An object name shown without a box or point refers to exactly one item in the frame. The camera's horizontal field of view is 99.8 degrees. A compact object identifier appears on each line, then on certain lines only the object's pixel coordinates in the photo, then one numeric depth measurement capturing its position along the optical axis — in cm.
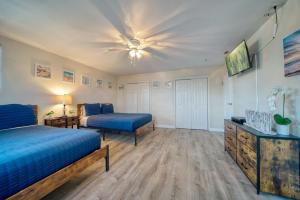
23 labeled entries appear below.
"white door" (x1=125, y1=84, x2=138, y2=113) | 632
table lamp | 358
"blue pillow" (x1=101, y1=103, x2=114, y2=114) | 501
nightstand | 321
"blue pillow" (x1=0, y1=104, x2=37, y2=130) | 241
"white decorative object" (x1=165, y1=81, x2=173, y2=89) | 566
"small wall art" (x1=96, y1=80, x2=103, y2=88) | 533
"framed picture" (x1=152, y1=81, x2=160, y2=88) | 588
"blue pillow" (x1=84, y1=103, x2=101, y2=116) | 429
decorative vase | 164
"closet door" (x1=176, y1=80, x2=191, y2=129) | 539
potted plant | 163
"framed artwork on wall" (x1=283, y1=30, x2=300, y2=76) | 151
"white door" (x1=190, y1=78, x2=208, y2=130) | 514
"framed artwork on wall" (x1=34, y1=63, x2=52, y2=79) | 321
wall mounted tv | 238
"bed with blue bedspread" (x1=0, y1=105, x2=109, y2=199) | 114
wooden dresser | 149
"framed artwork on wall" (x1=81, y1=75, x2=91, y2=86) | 458
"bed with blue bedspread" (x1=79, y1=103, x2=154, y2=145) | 351
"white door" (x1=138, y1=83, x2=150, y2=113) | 608
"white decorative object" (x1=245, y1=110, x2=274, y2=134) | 173
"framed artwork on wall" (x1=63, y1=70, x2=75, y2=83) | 393
